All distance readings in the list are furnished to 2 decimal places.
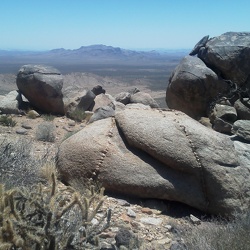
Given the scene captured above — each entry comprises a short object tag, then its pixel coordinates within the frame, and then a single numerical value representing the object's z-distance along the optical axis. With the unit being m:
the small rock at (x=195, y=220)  3.70
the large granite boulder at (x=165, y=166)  3.91
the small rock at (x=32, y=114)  8.24
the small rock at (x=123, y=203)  3.80
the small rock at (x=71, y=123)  8.01
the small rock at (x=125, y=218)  3.50
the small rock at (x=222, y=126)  7.18
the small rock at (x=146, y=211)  3.76
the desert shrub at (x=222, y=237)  2.60
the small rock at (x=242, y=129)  5.14
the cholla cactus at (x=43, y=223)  2.12
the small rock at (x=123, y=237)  2.87
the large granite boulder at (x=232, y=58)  8.23
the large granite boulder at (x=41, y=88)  8.71
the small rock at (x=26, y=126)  7.09
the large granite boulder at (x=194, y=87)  8.21
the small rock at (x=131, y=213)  3.61
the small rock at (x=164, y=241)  3.20
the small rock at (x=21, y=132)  6.61
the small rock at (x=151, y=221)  3.55
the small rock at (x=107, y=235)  3.01
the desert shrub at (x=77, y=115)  8.59
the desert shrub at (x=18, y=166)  3.43
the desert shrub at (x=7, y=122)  7.17
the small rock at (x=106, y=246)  2.79
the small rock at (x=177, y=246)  2.93
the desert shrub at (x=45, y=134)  6.18
